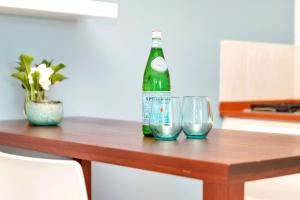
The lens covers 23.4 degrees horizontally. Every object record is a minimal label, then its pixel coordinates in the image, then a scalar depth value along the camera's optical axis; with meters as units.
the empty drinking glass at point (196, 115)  1.97
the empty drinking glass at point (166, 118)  1.95
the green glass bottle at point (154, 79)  2.10
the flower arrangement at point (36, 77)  2.46
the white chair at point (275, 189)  2.41
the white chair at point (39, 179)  1.71
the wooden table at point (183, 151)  1.57
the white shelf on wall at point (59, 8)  2.37
